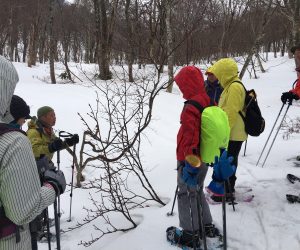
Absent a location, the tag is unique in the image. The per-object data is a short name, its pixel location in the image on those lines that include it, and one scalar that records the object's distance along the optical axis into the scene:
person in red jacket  2.56
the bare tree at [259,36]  8.97
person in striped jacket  1.38
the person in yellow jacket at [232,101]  3.36
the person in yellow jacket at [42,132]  3.54
